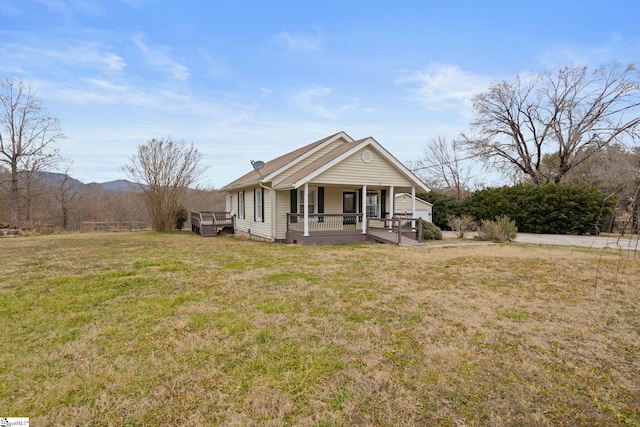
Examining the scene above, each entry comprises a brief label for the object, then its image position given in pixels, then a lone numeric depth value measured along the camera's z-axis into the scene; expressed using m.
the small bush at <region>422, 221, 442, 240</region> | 15.36
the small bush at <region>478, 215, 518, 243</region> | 14.04
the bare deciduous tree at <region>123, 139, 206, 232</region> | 19.77
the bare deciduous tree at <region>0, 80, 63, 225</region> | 23.17
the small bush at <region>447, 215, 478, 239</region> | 16.64
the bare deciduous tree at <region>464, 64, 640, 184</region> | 21.94
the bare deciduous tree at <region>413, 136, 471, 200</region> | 34.41
